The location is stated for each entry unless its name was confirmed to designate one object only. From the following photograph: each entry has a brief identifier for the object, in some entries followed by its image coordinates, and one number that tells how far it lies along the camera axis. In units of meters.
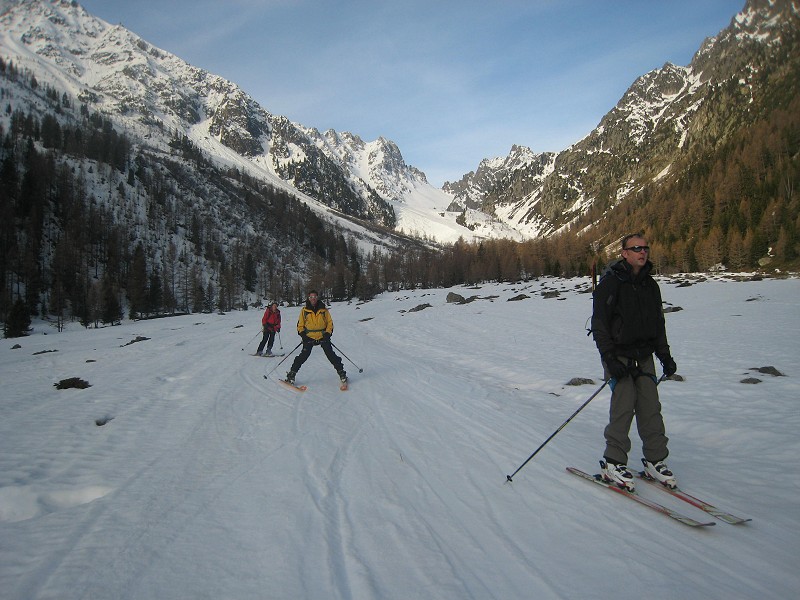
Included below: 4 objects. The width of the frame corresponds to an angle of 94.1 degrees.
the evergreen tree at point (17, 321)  40.86
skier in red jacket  15.95
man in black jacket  4.40
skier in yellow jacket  10.24
